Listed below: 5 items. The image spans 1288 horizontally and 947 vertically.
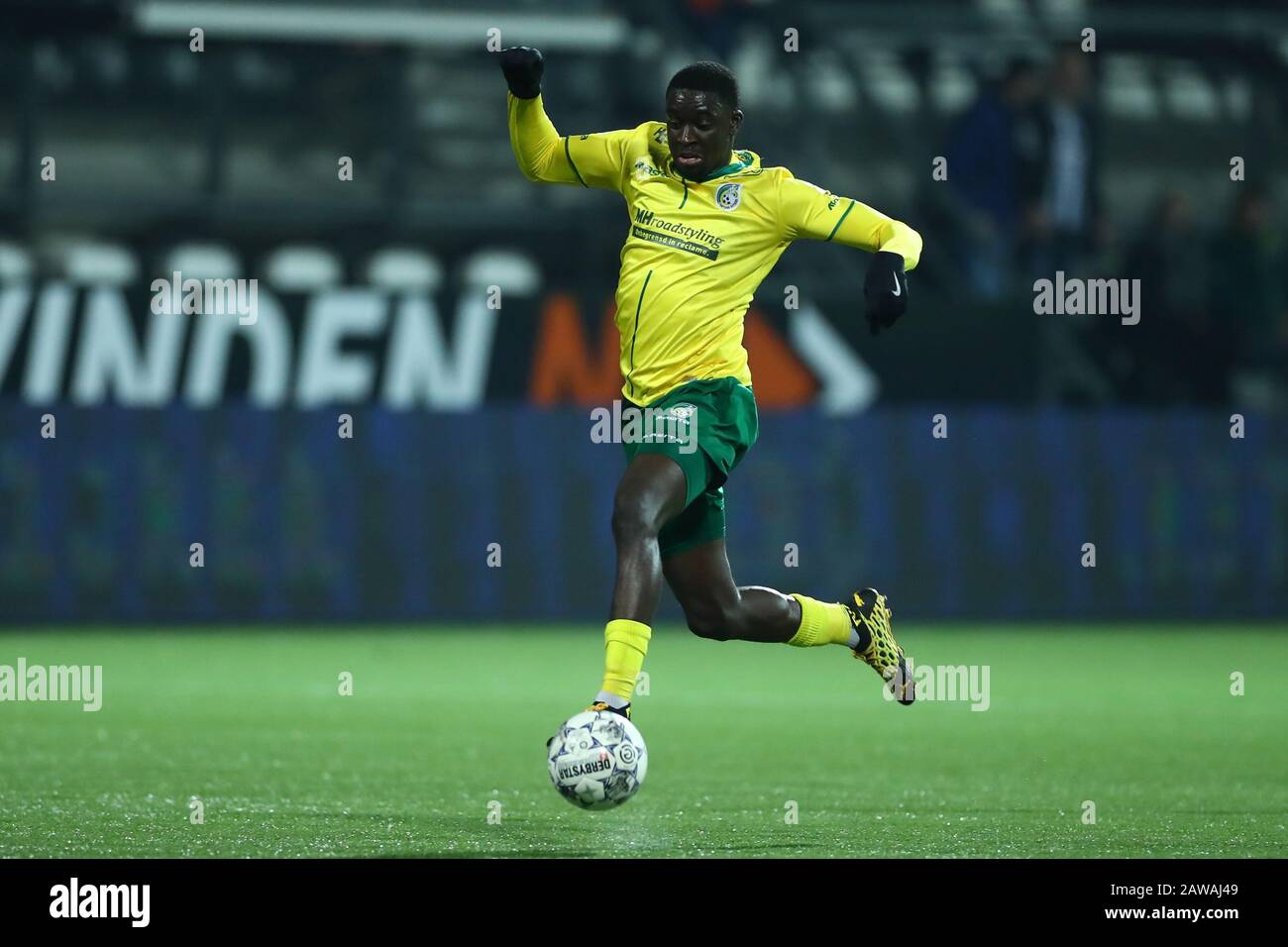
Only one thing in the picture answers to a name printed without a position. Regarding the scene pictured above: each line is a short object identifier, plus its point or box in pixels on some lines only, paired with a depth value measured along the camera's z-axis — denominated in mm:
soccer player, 8047
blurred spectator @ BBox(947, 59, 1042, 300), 18250
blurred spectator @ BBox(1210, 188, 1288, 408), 18641
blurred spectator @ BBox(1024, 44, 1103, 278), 18094
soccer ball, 6973
